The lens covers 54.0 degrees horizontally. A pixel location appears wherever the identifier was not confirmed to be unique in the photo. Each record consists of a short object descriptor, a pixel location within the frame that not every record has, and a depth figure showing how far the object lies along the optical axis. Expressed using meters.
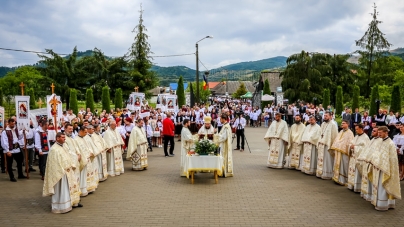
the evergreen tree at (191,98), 34.92
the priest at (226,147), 12.55
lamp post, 31.98
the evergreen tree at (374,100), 28.58
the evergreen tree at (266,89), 39.15
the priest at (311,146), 12.83
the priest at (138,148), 13.66
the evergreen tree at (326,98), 35.28
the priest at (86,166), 9.95
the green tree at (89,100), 34.19
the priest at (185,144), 12.73
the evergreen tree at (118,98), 33.94
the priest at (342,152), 11.24
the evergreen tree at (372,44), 46.25
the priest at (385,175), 8.64
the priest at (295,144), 13.64
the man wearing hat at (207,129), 12.55
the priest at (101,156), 11.75
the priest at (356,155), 10.40
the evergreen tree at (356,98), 33.18
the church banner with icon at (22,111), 13.42
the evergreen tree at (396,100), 26.28
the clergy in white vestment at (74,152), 9.25
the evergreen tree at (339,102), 35.00
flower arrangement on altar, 11.55
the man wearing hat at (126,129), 15.68
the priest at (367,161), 9.16
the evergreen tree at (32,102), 33.47
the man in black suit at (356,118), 21.92
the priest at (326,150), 12.16
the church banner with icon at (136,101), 24.45
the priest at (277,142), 13.97
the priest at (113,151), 12.76
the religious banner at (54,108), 12.65
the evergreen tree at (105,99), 33.55
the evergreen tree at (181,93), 36.39
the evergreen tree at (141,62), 41.22
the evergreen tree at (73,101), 33.12
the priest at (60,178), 8.56
